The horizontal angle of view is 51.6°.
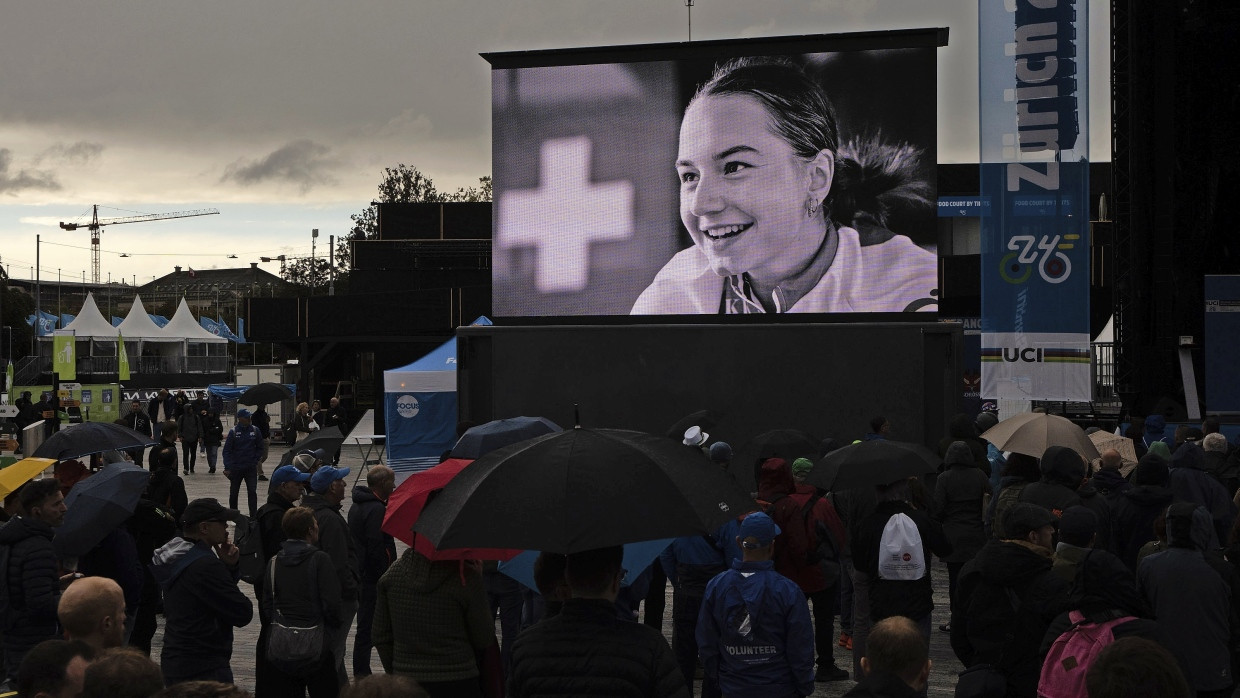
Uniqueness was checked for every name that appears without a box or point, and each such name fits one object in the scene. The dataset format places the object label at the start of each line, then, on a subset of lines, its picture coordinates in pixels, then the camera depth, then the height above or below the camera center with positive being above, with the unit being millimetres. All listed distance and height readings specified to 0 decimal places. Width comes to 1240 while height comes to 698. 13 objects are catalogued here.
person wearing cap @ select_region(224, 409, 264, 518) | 19516 -1727
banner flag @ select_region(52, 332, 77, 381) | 46469 -403
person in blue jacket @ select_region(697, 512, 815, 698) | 6336 -1427
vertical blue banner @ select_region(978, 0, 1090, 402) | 19031 +2142
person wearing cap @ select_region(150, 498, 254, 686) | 7023 -1472
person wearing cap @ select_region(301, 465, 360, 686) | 7969 -1250
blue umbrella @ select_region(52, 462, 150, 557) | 8031 -1052
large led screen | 19844 +2567
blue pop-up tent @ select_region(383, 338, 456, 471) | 24156 -1391
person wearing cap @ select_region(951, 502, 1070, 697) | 6086 -1265
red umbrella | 6148 -854
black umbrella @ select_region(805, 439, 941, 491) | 8734 -884
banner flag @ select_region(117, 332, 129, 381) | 50938 -799
